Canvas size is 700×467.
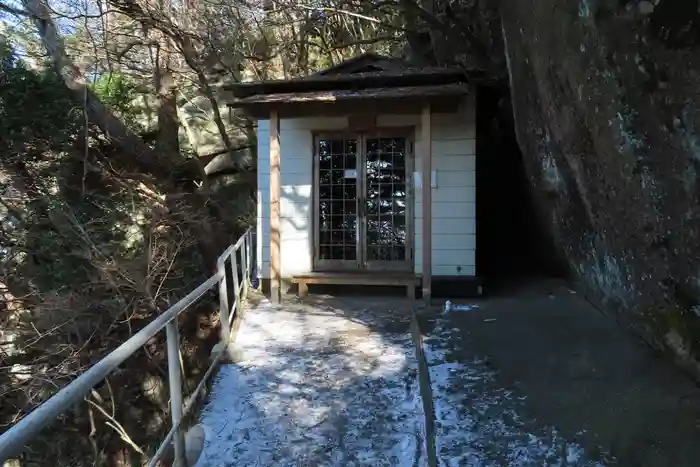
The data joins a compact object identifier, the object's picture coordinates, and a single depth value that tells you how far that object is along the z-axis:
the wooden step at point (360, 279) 7.33
